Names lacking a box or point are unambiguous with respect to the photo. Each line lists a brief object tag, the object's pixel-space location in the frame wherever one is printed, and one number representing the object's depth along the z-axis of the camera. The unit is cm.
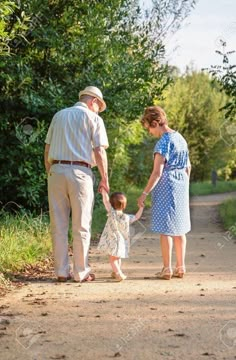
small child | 817
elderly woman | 838
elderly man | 797
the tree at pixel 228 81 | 1562
